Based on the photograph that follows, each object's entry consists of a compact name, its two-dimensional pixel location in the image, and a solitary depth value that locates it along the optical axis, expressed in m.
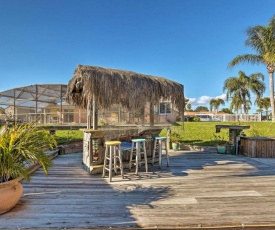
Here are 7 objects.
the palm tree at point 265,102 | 38.07
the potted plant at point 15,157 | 2.62
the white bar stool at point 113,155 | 4.07
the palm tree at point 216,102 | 46.66
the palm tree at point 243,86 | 21.00
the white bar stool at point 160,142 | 5.12
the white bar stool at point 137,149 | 4.46
